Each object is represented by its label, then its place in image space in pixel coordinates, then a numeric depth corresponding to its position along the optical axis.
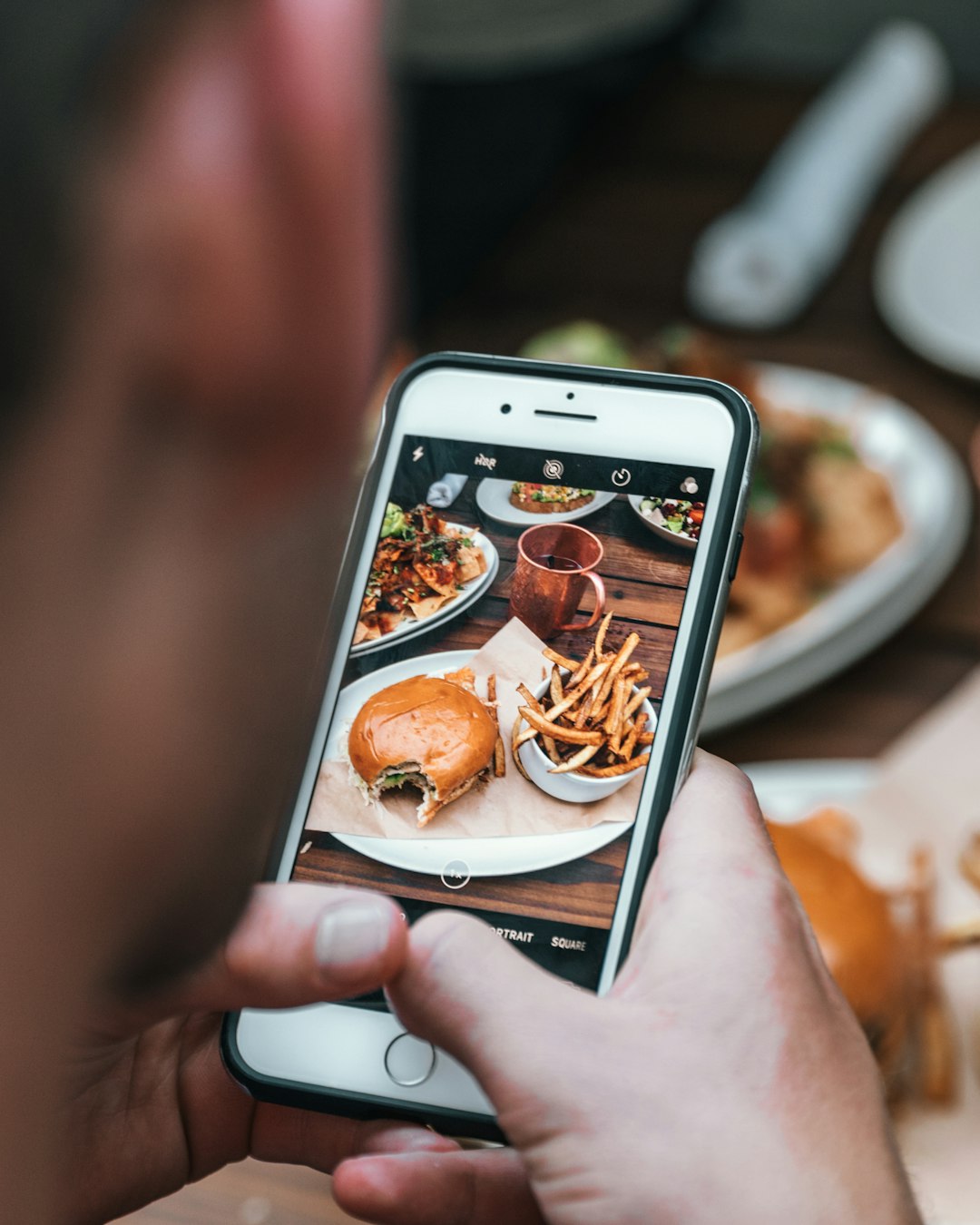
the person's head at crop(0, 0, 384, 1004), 0.24
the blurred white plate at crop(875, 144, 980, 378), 0.95
